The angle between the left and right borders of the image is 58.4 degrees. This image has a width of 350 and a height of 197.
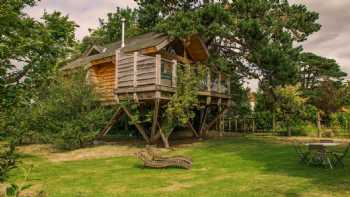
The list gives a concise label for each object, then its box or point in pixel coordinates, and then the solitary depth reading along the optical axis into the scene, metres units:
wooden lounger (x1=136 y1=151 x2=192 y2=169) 11.18
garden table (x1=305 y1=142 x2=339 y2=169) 10.75
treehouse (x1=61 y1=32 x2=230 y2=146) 16.25
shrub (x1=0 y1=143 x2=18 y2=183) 2.59
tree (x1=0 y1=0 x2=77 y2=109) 2.77
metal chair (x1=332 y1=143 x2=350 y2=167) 10.82
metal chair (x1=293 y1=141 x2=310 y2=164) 11.47
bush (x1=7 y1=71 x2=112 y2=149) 17.02
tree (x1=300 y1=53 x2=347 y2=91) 41.62
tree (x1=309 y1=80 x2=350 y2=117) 31.84
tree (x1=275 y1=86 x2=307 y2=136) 24.45
